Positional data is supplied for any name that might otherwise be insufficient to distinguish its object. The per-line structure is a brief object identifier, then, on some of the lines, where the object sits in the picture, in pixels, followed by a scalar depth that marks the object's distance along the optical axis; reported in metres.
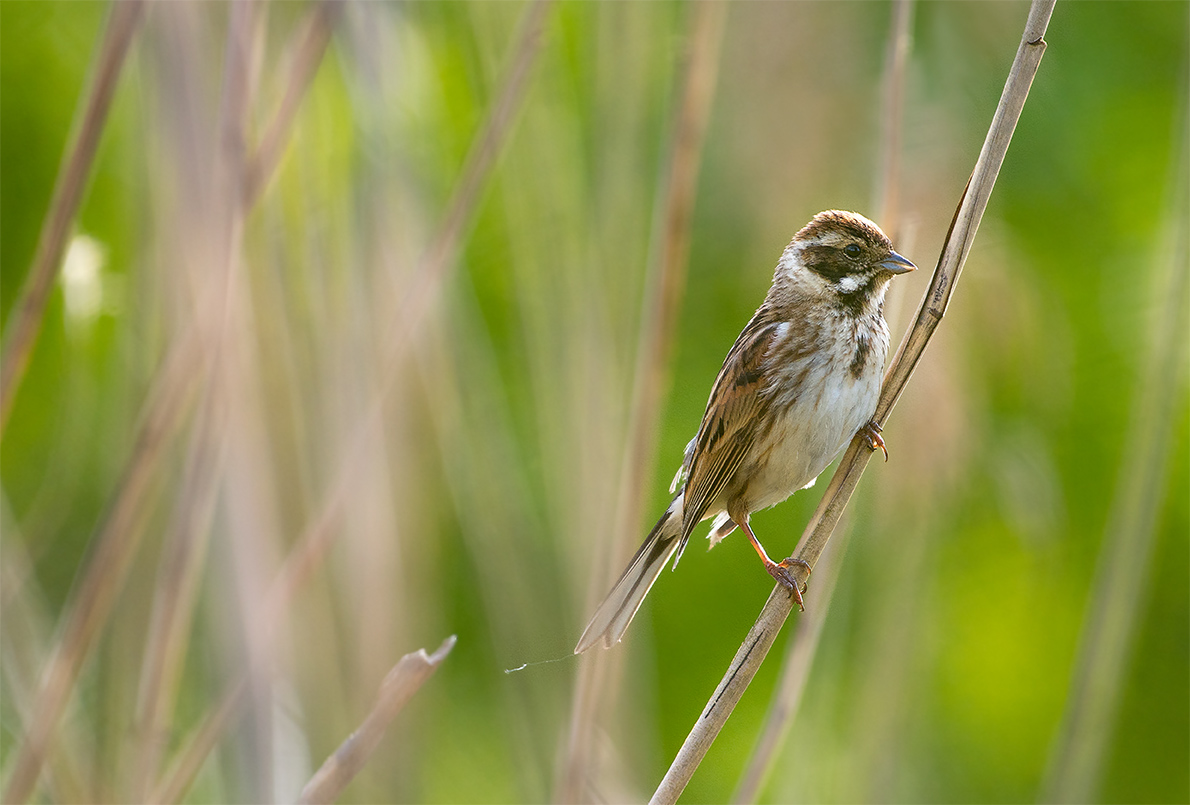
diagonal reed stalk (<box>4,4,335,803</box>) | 3.73
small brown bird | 4.98
